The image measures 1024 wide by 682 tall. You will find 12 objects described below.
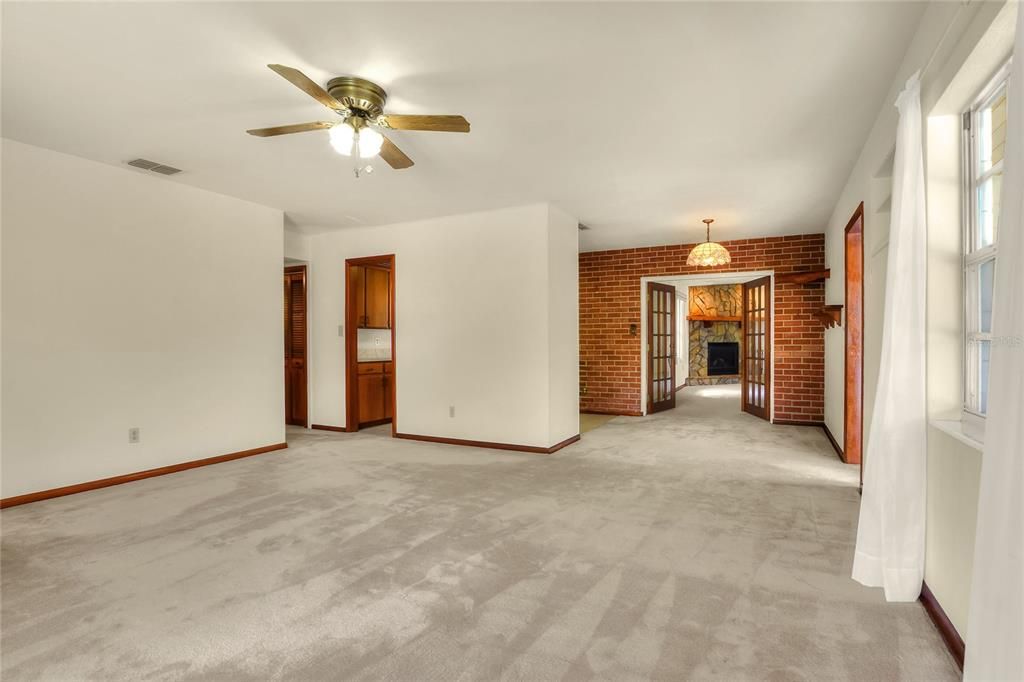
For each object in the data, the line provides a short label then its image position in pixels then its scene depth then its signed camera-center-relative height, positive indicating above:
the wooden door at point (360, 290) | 6.32 +0.56
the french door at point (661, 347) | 7.79 -0.22
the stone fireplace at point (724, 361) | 12.80 -0.71
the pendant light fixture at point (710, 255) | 5.44 +0.86
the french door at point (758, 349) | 7.04 -0.24
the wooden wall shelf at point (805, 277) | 5.92 +0.69
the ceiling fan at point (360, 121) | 2.59 +1.13
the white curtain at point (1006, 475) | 1.10 -0.33
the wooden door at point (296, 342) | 6.57 -0.10
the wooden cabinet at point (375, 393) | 6.50 -0.79
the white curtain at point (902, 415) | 2.00 -0.33
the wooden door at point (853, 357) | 4.50 -0.22
